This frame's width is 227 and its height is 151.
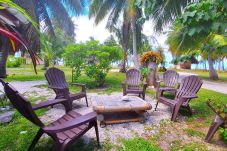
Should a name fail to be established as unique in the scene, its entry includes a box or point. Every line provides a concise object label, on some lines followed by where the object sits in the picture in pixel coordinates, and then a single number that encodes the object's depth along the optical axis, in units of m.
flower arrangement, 5.62
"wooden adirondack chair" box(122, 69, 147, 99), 4.54
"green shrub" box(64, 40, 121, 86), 5.48
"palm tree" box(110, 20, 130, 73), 9.33
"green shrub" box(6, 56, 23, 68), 15.33
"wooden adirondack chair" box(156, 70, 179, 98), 4.42
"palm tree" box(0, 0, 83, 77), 7.78
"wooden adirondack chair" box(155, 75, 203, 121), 2.87
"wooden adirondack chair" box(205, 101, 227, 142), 2.18
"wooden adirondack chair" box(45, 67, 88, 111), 3.19
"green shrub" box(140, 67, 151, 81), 5.61
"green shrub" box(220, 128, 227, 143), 2.12
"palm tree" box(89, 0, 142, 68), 8.08
